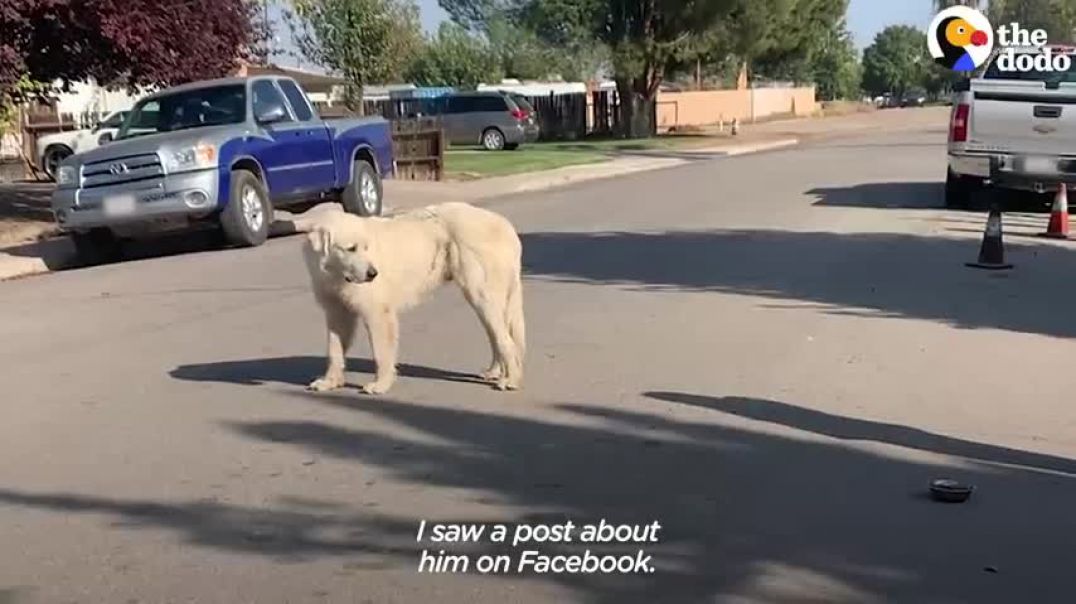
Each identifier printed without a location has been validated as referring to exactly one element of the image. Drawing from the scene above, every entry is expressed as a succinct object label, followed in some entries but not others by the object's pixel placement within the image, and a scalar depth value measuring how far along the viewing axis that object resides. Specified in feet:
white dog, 26.99
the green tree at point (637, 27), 158.10
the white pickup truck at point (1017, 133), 60.54
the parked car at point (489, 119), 147.02
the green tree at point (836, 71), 390.62
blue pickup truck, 54.95
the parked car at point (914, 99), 362.74
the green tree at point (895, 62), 469.16
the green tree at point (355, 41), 111.04
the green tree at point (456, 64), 278.26
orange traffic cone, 55.83
